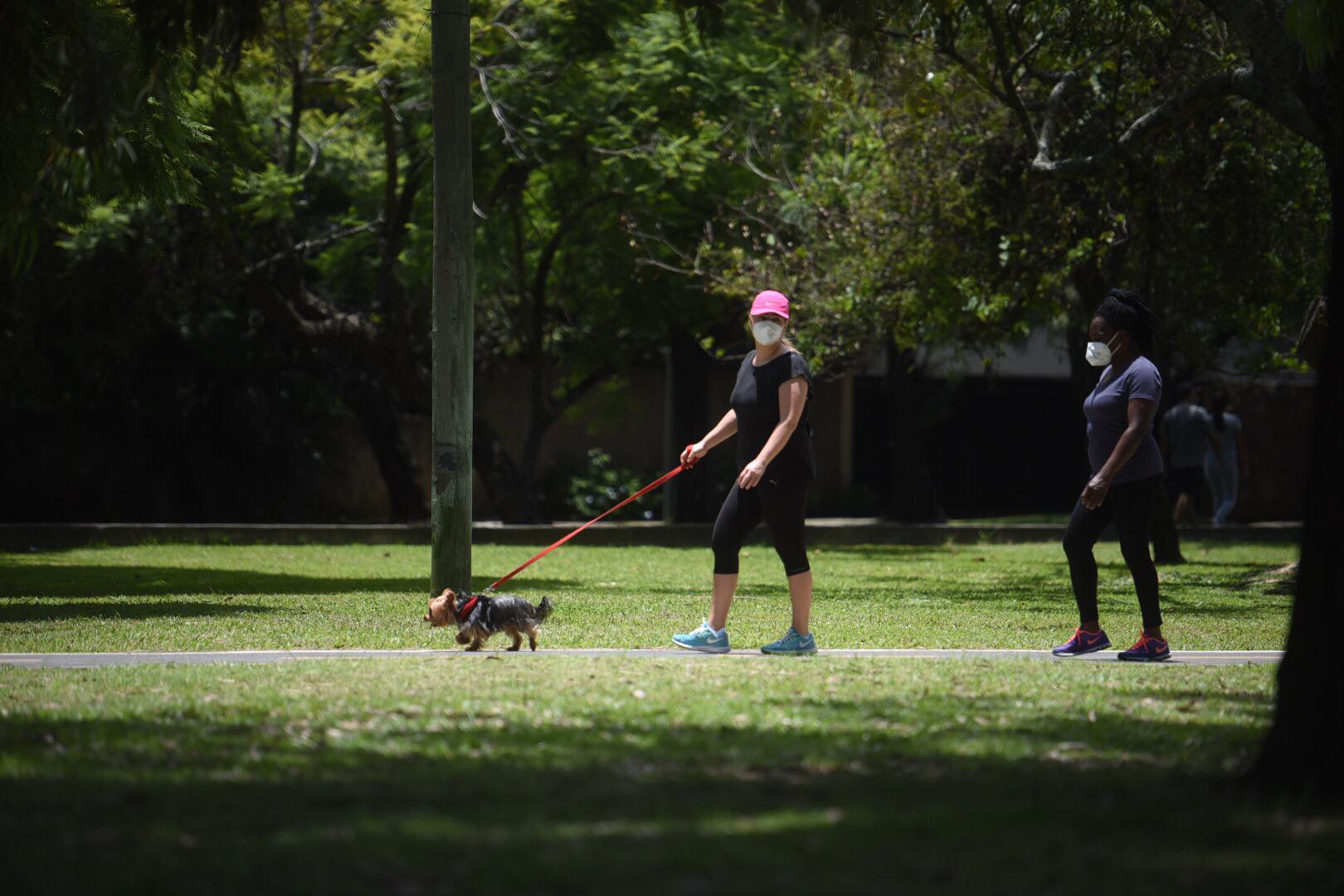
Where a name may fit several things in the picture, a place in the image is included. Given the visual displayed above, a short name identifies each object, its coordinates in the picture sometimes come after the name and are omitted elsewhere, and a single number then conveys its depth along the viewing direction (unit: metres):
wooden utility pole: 23.84
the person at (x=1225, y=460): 46.22
